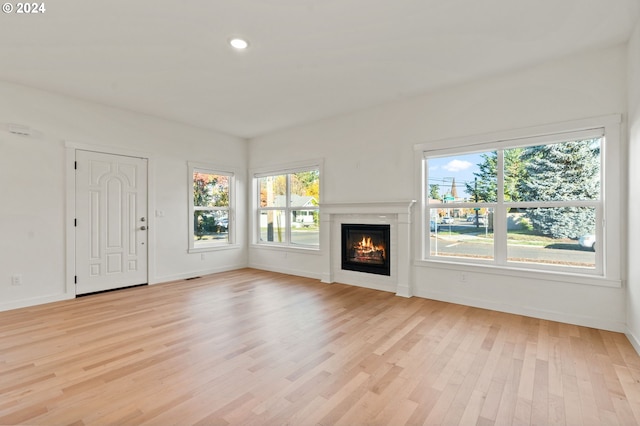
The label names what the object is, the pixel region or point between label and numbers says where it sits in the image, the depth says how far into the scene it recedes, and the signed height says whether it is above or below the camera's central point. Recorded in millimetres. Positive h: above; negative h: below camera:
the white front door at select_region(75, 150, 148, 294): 4582 -160
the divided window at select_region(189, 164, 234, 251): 6012 +62
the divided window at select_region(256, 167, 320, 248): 5910 +65
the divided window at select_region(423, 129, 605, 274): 3387 +99
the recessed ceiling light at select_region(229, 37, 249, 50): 2990 +1648
